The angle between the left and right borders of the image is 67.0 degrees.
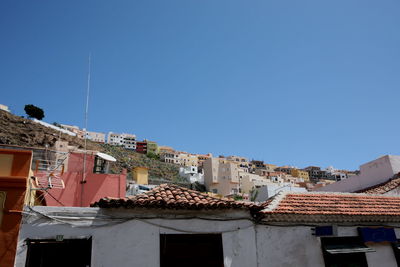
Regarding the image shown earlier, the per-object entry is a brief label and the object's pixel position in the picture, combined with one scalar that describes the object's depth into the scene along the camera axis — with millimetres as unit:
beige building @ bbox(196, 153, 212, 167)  117900
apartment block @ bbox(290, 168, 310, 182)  110438
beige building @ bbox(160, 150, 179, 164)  111494
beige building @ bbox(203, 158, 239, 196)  63991
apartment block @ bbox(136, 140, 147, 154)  119188
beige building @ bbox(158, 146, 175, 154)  117762
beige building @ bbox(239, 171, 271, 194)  60056
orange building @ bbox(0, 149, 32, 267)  6398
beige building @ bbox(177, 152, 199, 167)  113688
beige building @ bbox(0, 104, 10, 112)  78400
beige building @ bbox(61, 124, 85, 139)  104062
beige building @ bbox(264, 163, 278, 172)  116381
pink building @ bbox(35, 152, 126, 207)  13453
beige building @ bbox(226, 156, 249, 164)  115125
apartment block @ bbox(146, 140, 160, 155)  117619
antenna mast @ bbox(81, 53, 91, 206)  14058
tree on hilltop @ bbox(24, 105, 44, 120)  79756
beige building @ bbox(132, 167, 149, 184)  42250
